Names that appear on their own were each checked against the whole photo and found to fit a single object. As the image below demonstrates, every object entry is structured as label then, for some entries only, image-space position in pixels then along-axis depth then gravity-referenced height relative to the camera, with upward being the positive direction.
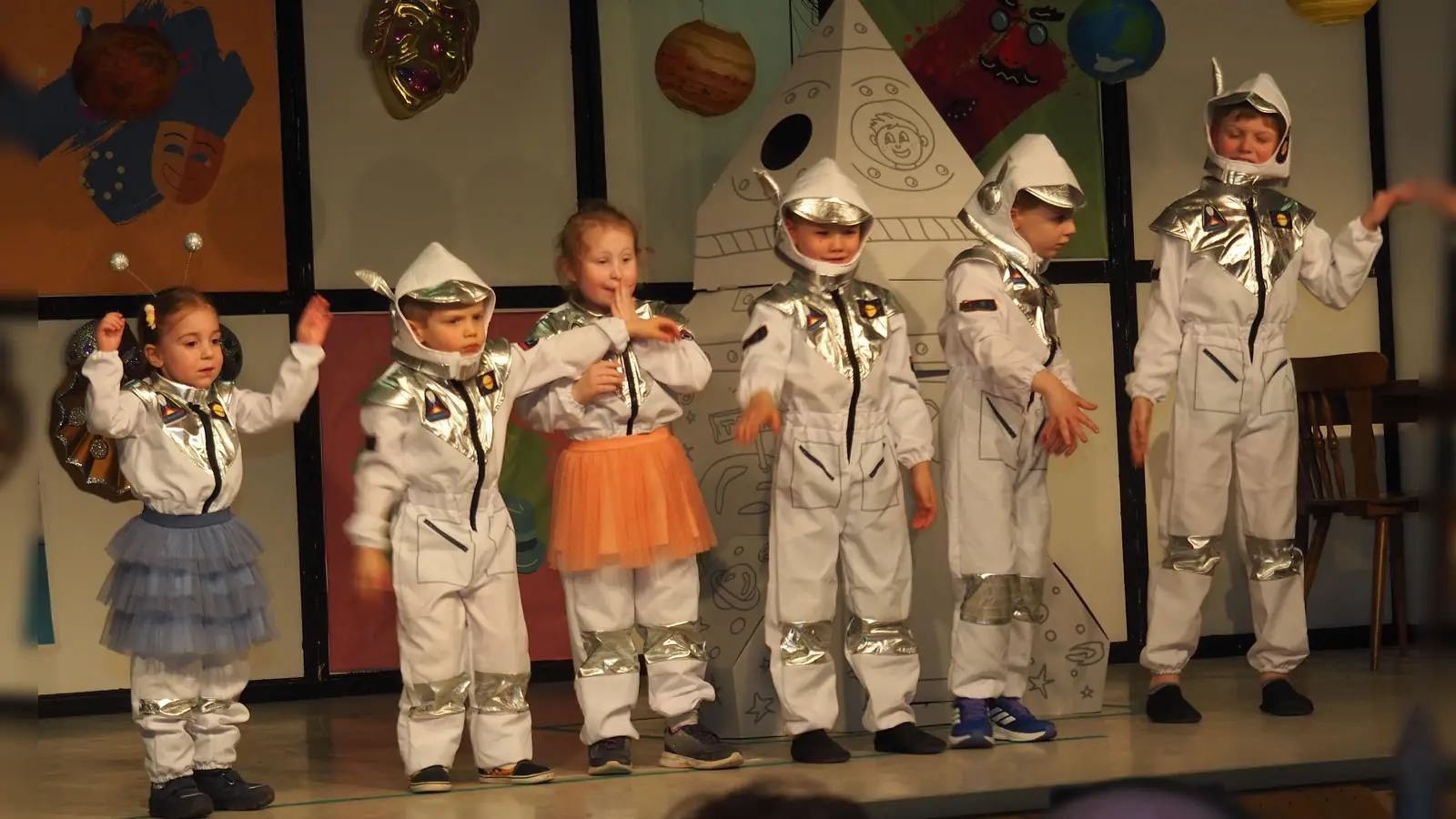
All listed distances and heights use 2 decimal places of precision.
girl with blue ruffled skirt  7.06 -0.22
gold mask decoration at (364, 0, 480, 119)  10.55 +1.39
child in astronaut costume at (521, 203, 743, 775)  7.61 -0.19
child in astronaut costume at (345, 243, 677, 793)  7.24 -0.17
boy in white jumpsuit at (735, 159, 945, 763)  7.72 -0.08
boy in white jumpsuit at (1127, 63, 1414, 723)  8.35 +0.15
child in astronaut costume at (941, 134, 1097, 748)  8.06 +0.00
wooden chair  10.41 -0.16
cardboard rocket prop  8.56 +0.49
